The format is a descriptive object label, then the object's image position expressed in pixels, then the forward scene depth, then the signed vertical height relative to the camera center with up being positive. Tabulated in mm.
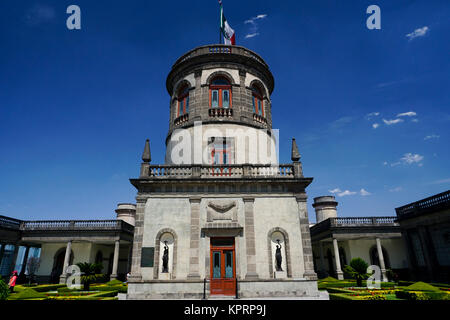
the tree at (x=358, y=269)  18516 -1226
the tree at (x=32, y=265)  28312 -1971
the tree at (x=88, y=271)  18927 -1153
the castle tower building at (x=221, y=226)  13922 +1497
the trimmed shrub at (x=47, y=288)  21141 -2592
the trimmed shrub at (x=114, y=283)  21156 -2233
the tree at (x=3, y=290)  9989 -1260
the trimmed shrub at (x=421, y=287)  14559 -2020
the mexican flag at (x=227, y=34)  22588 +18194
